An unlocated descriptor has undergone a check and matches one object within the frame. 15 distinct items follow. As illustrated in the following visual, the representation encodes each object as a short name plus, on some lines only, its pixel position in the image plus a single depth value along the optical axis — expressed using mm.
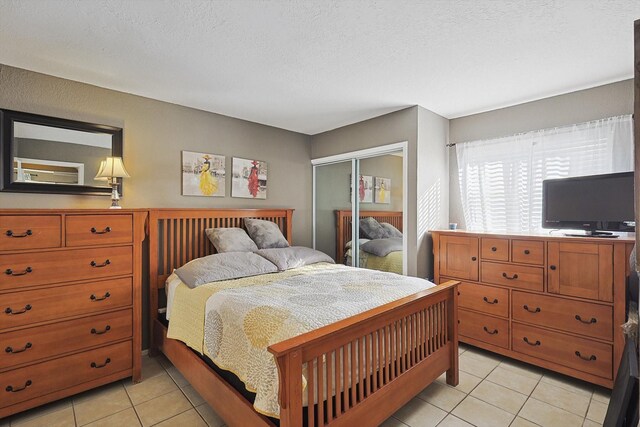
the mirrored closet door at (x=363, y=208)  3420
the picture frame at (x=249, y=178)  3630
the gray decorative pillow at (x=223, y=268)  2488
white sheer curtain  2637
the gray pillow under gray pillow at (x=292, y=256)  3002
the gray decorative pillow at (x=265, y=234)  3326
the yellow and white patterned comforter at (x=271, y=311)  1557
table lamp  2635
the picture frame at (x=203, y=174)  3246
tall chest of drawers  1963
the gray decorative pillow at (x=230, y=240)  3047
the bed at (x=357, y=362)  1383
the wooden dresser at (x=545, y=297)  2285
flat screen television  2395
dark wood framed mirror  2350
